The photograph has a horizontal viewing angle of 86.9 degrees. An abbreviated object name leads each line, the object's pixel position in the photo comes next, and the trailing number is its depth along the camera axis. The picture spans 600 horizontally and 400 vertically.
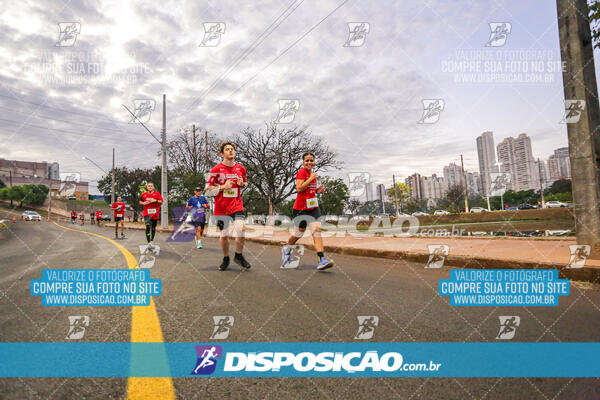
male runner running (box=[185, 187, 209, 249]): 9.70
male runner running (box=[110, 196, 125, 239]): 14.61
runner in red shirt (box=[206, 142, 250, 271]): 5.08
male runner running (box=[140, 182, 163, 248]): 8.72
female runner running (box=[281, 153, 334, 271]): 5.20
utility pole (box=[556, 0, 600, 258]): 5.09
